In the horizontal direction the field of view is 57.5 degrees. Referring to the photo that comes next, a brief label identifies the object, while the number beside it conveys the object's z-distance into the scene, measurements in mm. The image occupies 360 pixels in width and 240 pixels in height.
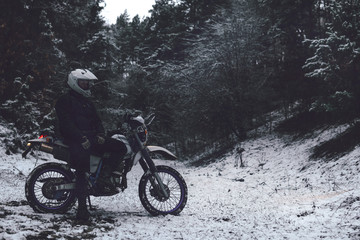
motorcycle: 5273
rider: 5148
